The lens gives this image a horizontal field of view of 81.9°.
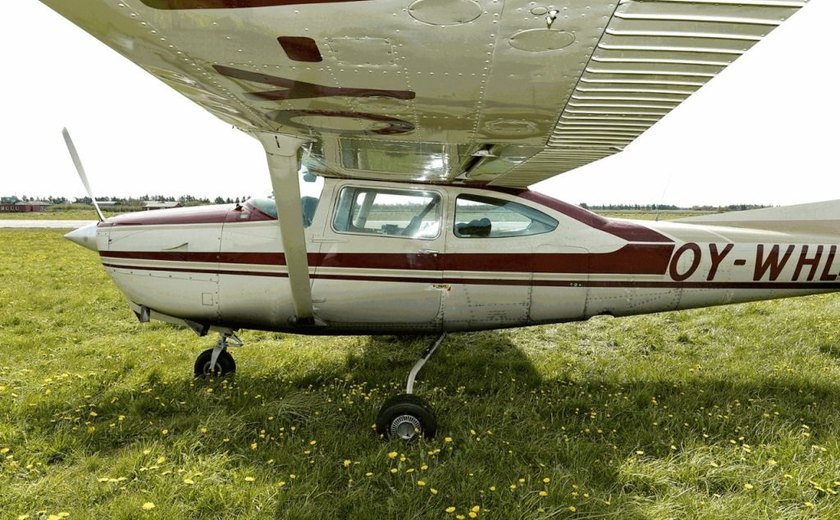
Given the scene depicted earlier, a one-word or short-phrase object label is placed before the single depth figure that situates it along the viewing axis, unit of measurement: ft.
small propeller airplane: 5.18
